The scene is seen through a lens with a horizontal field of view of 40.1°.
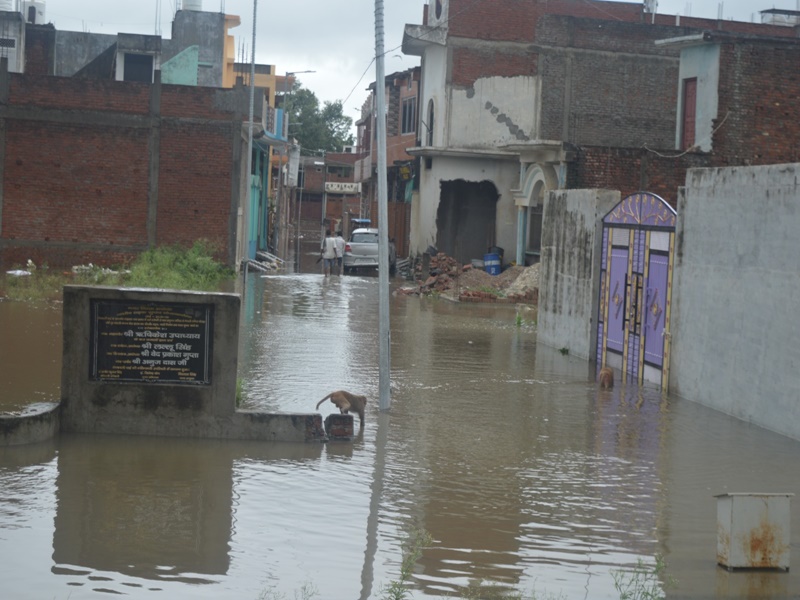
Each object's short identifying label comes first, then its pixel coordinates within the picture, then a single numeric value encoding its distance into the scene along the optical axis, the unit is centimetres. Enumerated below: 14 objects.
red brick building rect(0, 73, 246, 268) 3281
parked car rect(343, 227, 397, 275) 4228
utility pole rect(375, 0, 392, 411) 1303
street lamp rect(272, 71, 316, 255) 5412
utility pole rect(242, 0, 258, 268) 3412
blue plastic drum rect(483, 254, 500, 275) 3788
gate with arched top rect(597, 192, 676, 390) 1631
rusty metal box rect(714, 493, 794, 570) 745
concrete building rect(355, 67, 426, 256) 4781
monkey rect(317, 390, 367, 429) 1189
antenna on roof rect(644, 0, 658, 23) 4312
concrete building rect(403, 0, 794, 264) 3841
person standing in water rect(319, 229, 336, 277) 4075
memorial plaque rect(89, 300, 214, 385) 1124
